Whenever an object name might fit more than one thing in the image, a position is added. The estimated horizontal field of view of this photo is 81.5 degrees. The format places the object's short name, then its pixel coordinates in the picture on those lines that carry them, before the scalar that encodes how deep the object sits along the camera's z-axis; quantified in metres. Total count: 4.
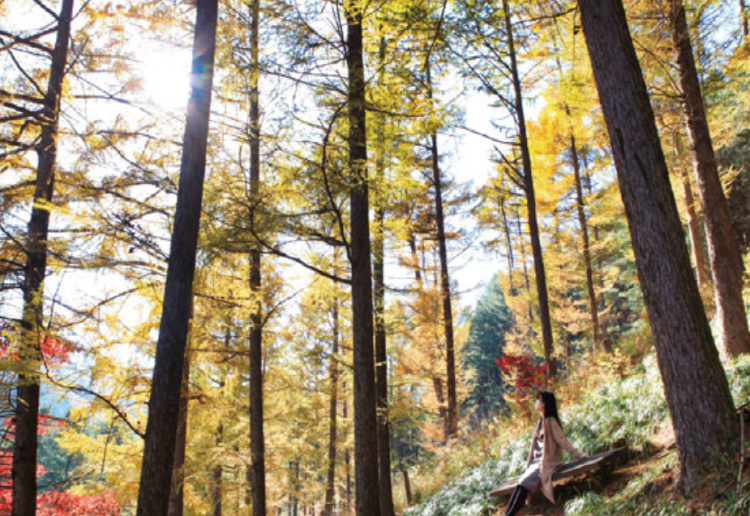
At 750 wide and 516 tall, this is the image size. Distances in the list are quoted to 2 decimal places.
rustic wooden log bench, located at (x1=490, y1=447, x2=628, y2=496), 5.22
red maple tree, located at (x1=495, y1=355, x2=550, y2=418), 8.59
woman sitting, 5.73
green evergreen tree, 46.69
